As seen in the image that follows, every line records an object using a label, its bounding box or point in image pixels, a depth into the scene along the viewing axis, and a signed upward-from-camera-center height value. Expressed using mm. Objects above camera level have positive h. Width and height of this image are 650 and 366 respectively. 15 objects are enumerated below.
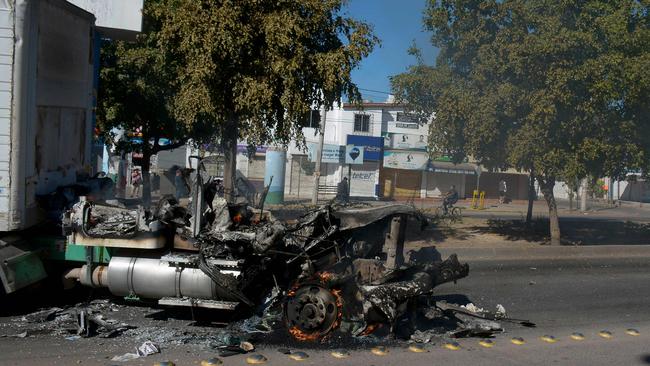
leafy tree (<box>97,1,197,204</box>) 13953 +1778
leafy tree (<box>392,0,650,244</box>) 13680 +2285
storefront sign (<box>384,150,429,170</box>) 40156 +1128
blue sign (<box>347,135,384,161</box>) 38959 +1913
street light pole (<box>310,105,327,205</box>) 30328 +251
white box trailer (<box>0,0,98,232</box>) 6305 +642
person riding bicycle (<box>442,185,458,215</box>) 22750 -862
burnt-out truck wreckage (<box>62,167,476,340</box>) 6445 -1070
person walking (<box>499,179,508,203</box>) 40050 -697
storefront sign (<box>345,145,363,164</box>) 37094 +1189
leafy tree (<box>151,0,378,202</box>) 10469 +2009
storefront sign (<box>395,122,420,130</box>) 41406 +3540
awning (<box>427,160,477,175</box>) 41656 +744
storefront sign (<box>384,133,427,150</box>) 41406 +2391
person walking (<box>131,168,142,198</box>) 28141 -1065
